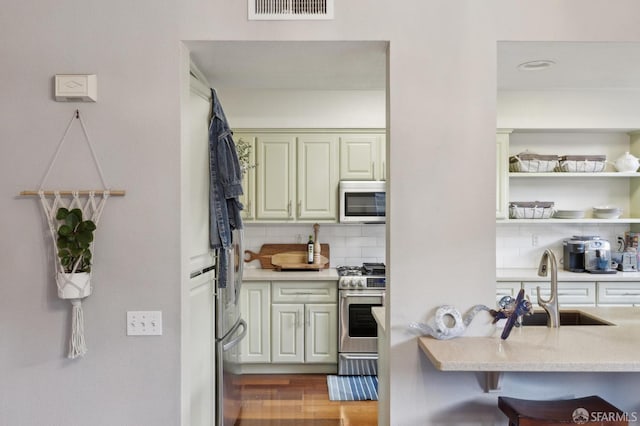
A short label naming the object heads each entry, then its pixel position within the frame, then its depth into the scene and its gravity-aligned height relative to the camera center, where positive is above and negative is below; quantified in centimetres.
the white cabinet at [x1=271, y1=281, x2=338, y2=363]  399 -104
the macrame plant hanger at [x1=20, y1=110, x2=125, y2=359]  186 +0
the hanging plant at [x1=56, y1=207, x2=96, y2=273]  179 -13
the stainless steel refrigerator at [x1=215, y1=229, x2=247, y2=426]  260 -81
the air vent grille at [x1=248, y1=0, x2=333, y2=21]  192 +88
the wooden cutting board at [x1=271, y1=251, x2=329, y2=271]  439 -53
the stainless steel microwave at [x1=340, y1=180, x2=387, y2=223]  415 +7
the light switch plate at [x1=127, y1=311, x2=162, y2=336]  192 -51
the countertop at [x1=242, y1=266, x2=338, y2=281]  397 -63
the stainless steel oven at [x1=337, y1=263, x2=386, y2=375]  394 -103
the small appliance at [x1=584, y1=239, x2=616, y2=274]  391 -43
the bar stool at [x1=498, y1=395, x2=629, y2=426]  161 -78
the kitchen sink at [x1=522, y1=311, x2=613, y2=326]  254 -64
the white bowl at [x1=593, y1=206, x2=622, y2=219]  408 -2
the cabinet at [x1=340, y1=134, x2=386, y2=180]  423 +51
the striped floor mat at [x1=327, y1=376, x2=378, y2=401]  355 -154
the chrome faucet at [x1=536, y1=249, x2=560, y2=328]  212 -45
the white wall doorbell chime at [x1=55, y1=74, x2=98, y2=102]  188 +52
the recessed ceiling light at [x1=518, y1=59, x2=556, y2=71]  221 +75
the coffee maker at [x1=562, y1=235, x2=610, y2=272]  403 -41
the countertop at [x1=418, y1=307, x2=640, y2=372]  157 -56
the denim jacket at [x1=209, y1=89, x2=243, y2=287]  246 +15
